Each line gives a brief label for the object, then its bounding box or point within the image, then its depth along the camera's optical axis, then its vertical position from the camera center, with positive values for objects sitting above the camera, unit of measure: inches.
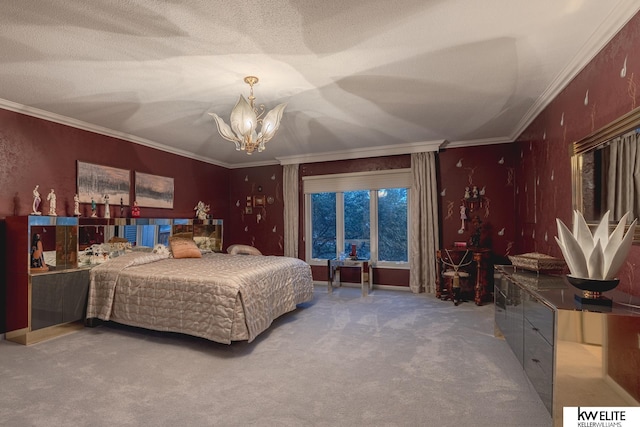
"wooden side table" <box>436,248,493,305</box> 182.1 -31.5
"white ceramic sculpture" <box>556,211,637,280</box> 68.3 -6.9
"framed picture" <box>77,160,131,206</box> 163.2 +19.5
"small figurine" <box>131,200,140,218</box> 185.9 +4.6
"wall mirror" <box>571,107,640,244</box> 73.9 +12.8
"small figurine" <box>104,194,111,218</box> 170.7 +6.3
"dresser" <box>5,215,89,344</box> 130.7 -26.0
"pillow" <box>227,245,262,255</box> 216.7 -21.6
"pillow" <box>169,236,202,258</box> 185.0 -17.8
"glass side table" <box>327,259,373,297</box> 214.5 -35.3
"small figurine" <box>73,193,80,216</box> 156.3 +6.8
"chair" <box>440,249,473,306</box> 182.7 -32.8
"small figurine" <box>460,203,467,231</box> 206.8 +2.9
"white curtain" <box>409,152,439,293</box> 210.4 -3.0
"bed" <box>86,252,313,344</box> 120.7 -31.9
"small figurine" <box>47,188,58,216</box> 145.4 +7.7
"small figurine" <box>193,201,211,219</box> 235.9 +6.5
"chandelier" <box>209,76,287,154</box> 114.5 +35.3
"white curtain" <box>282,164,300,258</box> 247.9 +7.6
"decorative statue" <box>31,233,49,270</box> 137.1 -15.2
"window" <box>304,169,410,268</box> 226.2 +0.5
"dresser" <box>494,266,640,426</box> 62.5 -27.9
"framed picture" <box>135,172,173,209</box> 193.8 +18.0
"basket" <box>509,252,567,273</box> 104.6 -15.1
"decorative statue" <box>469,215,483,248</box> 198.8 -9.4
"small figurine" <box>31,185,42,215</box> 141.6 +7.5
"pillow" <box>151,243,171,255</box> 181.5 -17.9
